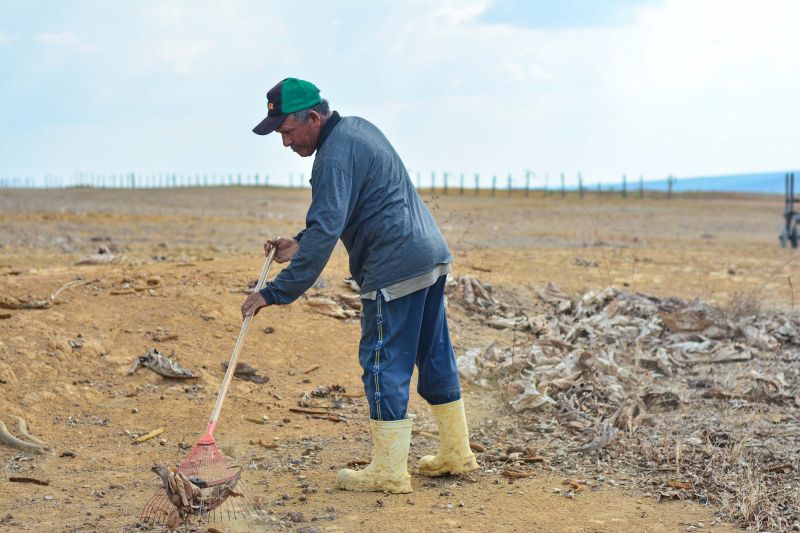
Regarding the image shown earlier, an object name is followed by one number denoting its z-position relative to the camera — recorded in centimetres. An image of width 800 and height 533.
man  423
